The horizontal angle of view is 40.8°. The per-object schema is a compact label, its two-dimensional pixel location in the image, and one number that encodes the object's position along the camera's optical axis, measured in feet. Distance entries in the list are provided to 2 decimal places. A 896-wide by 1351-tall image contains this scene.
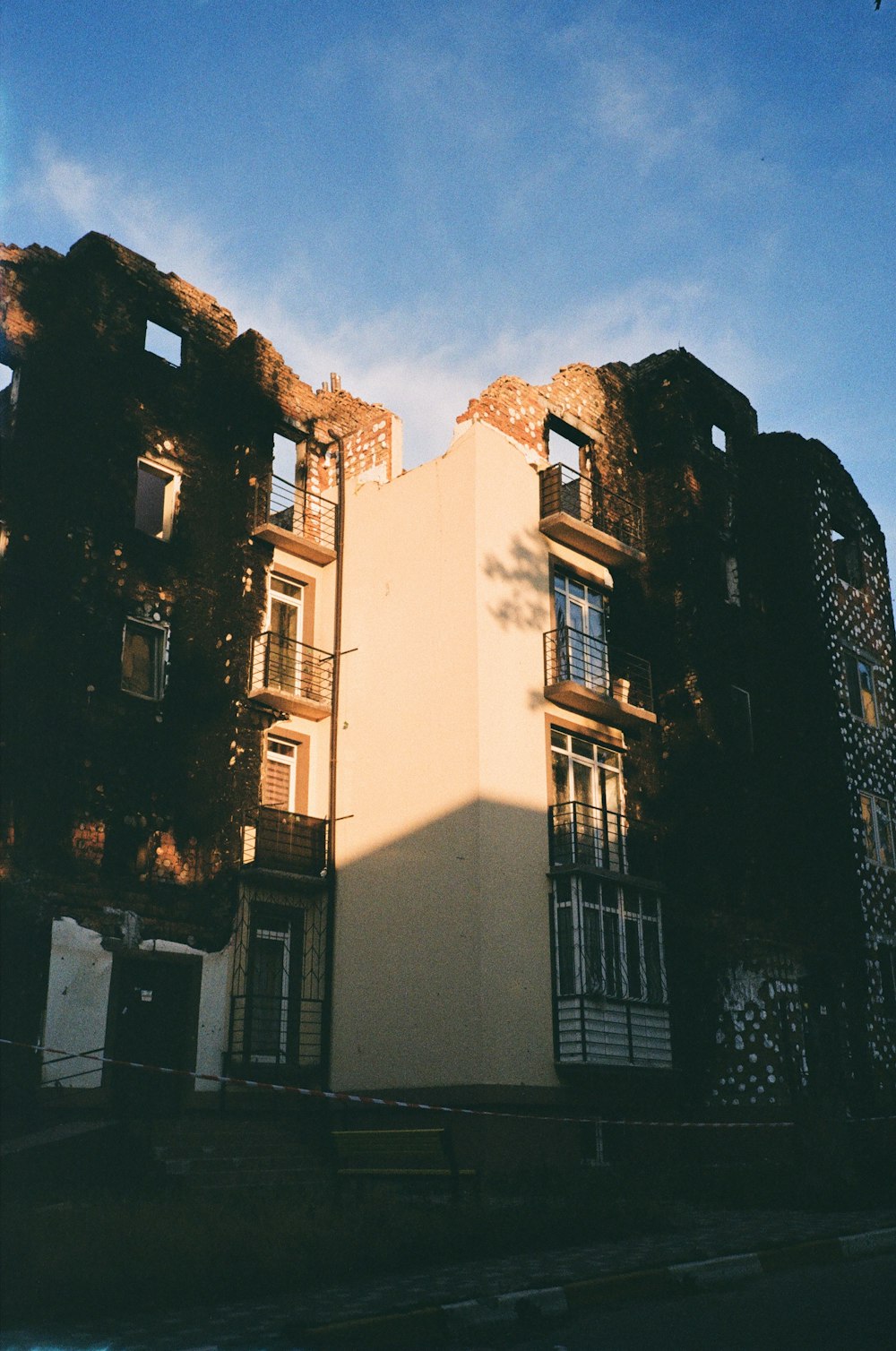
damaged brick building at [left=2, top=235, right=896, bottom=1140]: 60.59
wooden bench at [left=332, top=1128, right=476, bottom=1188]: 44.50
